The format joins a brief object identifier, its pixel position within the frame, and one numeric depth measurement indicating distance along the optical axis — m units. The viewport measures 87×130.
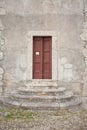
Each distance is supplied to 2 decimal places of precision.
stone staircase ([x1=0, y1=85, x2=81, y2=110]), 7.59
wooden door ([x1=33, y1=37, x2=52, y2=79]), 9.04
